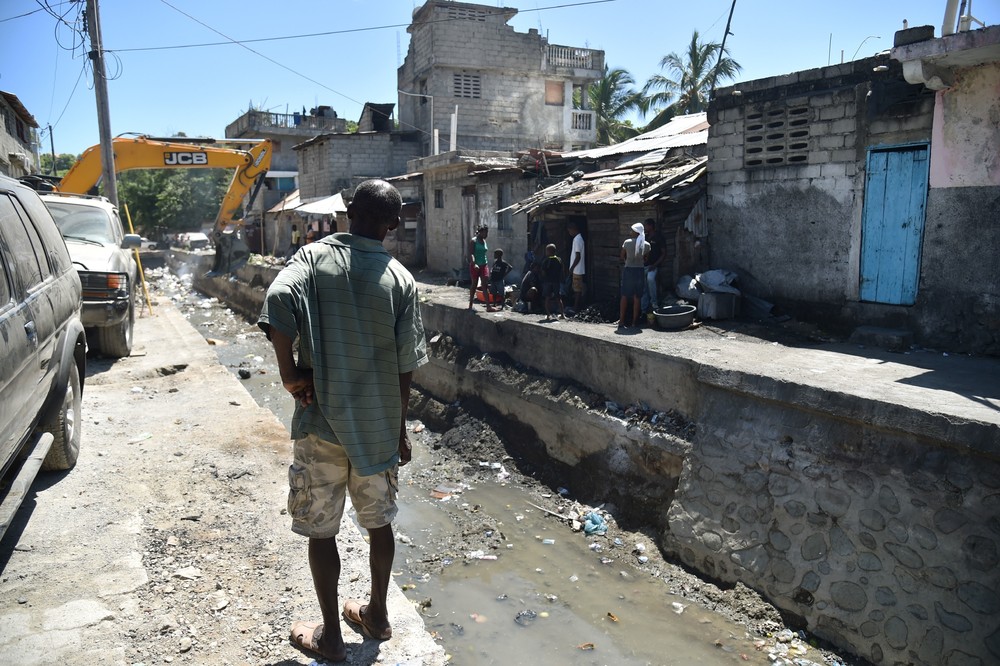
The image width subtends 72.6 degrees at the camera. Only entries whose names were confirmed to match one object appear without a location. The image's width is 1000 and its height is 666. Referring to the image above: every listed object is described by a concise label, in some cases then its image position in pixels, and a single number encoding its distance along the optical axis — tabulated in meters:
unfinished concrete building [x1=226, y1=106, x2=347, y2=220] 32.00
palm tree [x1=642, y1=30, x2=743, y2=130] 27.25
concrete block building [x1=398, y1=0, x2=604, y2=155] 23.88
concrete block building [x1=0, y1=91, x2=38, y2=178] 15.87
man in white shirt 10.05
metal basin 8.19
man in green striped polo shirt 2.47
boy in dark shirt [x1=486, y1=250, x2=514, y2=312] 10.80
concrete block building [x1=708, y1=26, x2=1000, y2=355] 6.57
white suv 7.22
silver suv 3.00
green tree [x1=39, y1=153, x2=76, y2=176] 50.01
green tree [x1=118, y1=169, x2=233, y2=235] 37.91
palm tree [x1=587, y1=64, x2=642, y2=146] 30.98
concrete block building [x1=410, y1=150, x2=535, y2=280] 13.76
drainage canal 4.54
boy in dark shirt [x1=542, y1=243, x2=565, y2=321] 9.73
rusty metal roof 9.10
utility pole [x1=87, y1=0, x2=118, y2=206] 12.01
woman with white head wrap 8.42
